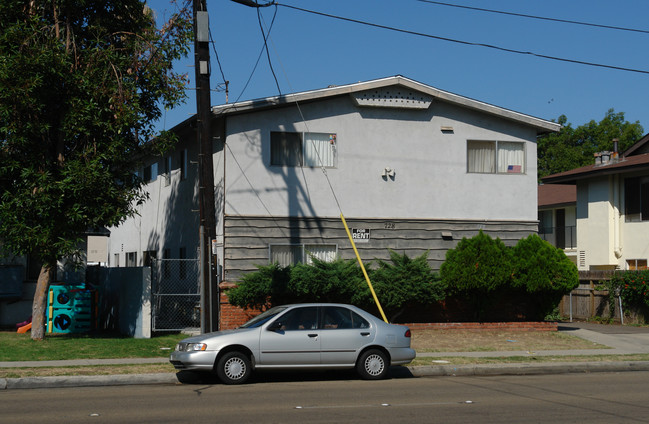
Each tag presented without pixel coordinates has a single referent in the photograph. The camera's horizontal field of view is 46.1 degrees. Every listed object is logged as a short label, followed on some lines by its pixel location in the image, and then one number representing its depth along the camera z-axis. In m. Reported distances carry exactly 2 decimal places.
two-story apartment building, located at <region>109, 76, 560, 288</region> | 21.22
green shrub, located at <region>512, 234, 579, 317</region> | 21.08
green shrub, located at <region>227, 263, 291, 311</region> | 19.11
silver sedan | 13.18
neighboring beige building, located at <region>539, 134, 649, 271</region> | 29.58
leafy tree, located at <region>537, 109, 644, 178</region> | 58.56
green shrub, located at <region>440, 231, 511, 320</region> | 20.81
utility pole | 16.11
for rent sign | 22.05
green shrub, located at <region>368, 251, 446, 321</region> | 20.19
